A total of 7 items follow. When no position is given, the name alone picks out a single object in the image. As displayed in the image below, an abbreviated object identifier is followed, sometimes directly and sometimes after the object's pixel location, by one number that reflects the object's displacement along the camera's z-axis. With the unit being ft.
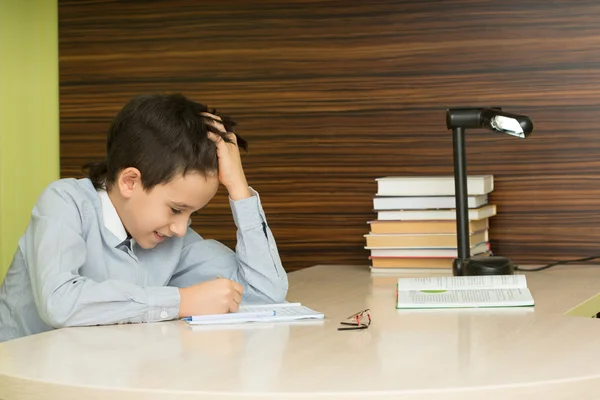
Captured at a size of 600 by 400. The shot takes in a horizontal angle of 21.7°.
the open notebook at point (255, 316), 8.15
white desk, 6.81
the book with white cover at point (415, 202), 10.48
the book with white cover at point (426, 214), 10.39
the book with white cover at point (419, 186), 10.49
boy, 8.19
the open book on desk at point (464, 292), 8.59
